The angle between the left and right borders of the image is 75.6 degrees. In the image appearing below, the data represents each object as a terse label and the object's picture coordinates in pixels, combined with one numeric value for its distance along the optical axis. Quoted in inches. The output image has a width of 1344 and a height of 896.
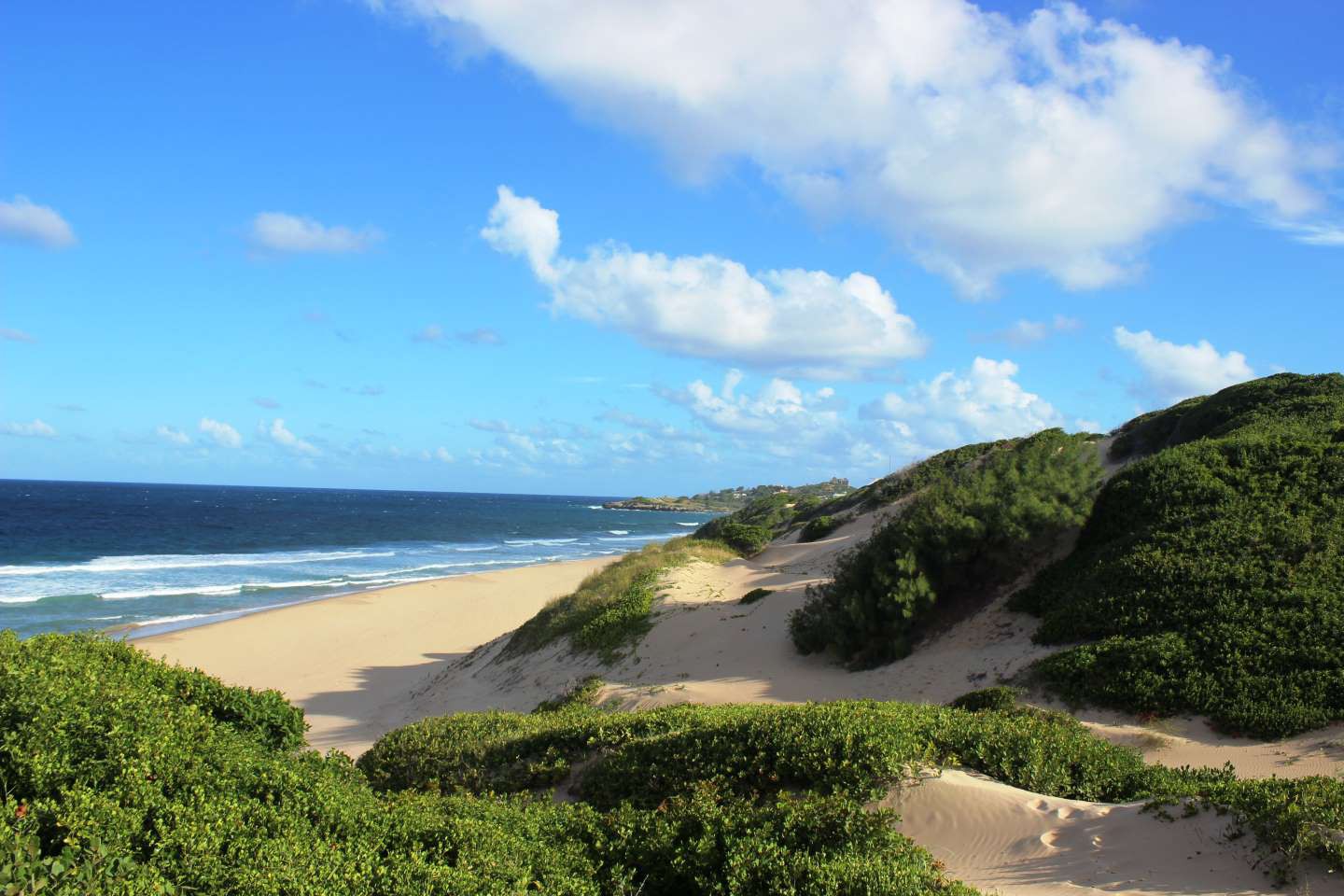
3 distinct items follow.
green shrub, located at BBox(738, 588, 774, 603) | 784.9
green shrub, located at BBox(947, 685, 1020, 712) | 422.9
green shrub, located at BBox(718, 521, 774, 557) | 1236.5
